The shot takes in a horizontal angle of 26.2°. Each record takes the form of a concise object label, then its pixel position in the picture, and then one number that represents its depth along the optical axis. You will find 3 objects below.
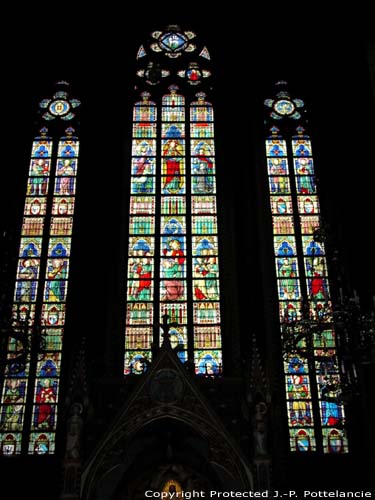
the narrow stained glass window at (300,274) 15.46
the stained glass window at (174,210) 16.66
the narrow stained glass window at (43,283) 15.59
